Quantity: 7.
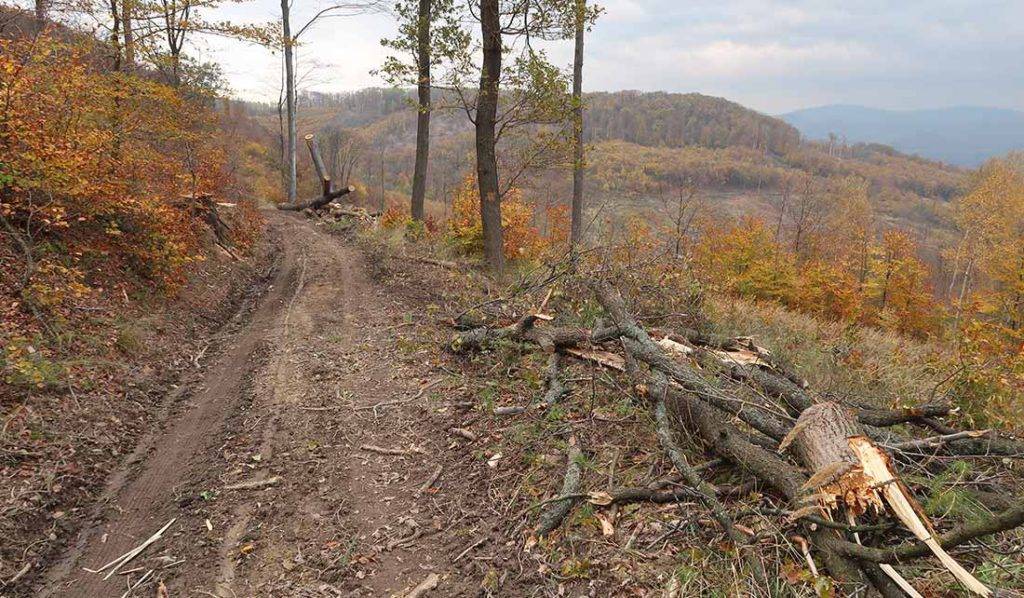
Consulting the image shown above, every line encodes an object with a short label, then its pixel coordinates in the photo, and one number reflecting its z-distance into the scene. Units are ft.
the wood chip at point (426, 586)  10.11
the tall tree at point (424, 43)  30.89
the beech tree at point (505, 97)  30.89
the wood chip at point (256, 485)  13.30
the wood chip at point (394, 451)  14.84
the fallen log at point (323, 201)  69.29
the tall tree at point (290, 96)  71.05
